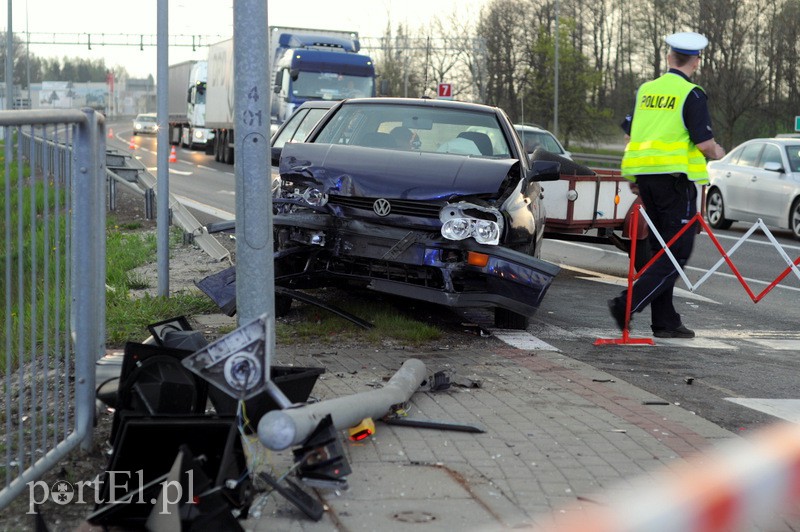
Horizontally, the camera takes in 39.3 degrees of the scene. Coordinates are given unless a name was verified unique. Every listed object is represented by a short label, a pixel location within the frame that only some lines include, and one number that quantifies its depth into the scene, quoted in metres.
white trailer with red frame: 11.30
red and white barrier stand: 7.91
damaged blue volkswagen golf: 7.25
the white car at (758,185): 18.27
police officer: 8.01
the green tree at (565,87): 50.62
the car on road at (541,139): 22.06
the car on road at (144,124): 72.50
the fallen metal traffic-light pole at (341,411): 3.85
